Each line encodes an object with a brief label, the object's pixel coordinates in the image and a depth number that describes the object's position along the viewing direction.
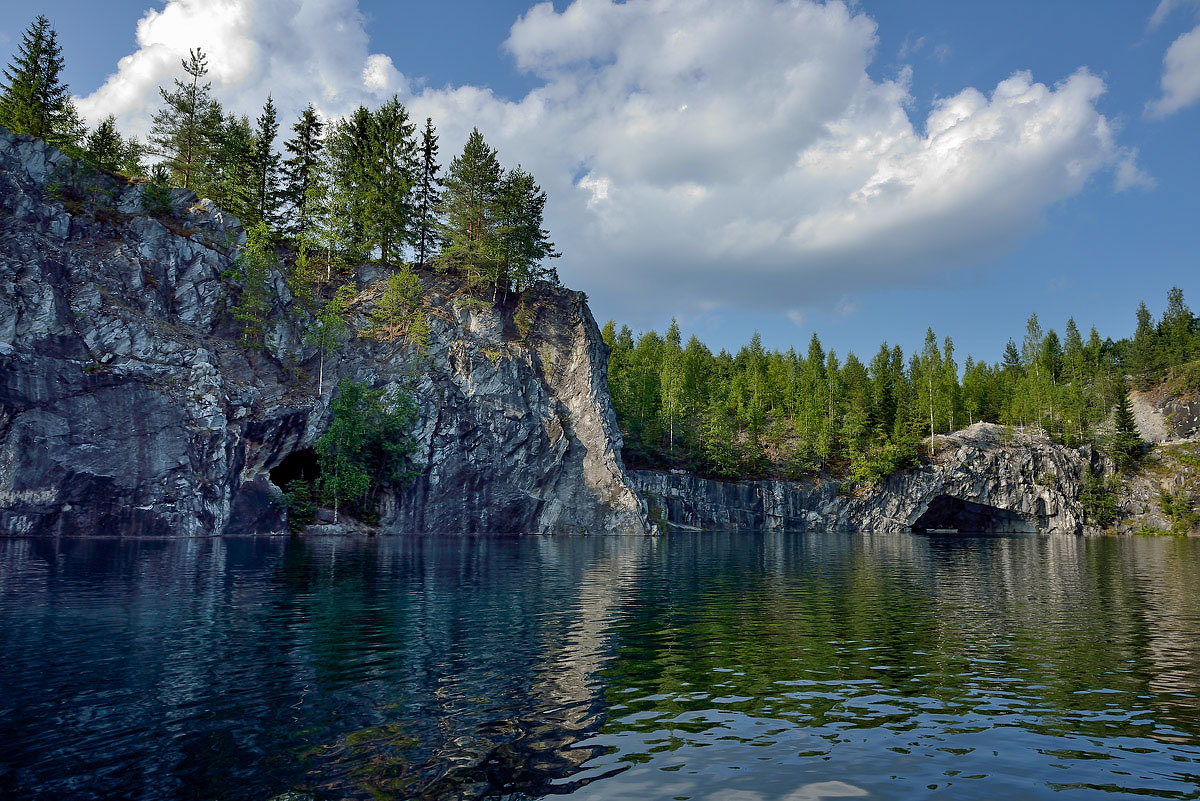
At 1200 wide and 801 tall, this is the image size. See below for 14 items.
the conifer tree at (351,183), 87.25
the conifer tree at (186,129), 86.00
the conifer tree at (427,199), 98.12
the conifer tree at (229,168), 84.56
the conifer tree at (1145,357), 144.88
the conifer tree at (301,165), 90.56
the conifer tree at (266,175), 87.44
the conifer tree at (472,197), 93.50
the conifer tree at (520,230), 92.88
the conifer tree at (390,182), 88.75
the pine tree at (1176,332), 143.75
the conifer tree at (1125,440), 119.38
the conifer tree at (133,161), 84.25
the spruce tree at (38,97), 70.94
